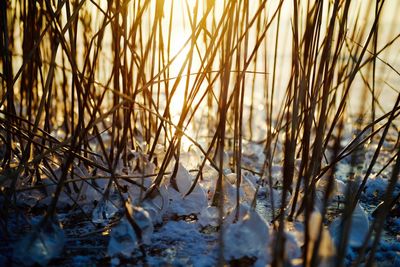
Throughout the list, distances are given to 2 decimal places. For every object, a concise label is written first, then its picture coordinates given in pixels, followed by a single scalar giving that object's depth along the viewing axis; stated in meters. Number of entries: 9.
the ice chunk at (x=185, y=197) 0.98
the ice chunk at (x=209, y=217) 0.88
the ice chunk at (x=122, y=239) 0.69
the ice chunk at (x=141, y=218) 0.69
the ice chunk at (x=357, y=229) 0.77
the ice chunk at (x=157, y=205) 0.84
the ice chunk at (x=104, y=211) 0.87
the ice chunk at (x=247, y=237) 0.67
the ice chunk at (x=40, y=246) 0.63
